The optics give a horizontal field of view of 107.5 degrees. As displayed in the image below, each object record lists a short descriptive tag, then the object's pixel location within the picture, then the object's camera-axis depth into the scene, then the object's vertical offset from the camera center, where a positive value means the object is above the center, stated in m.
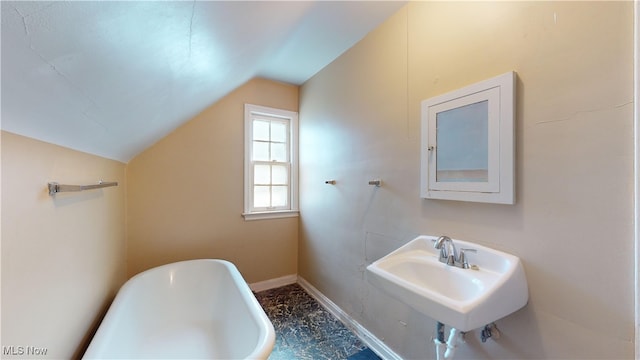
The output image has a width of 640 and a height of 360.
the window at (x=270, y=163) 2.79 +0.20
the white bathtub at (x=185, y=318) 1.32 -1.00
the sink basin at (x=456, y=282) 0.91 -0.49
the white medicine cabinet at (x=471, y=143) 1.09 +0.20
